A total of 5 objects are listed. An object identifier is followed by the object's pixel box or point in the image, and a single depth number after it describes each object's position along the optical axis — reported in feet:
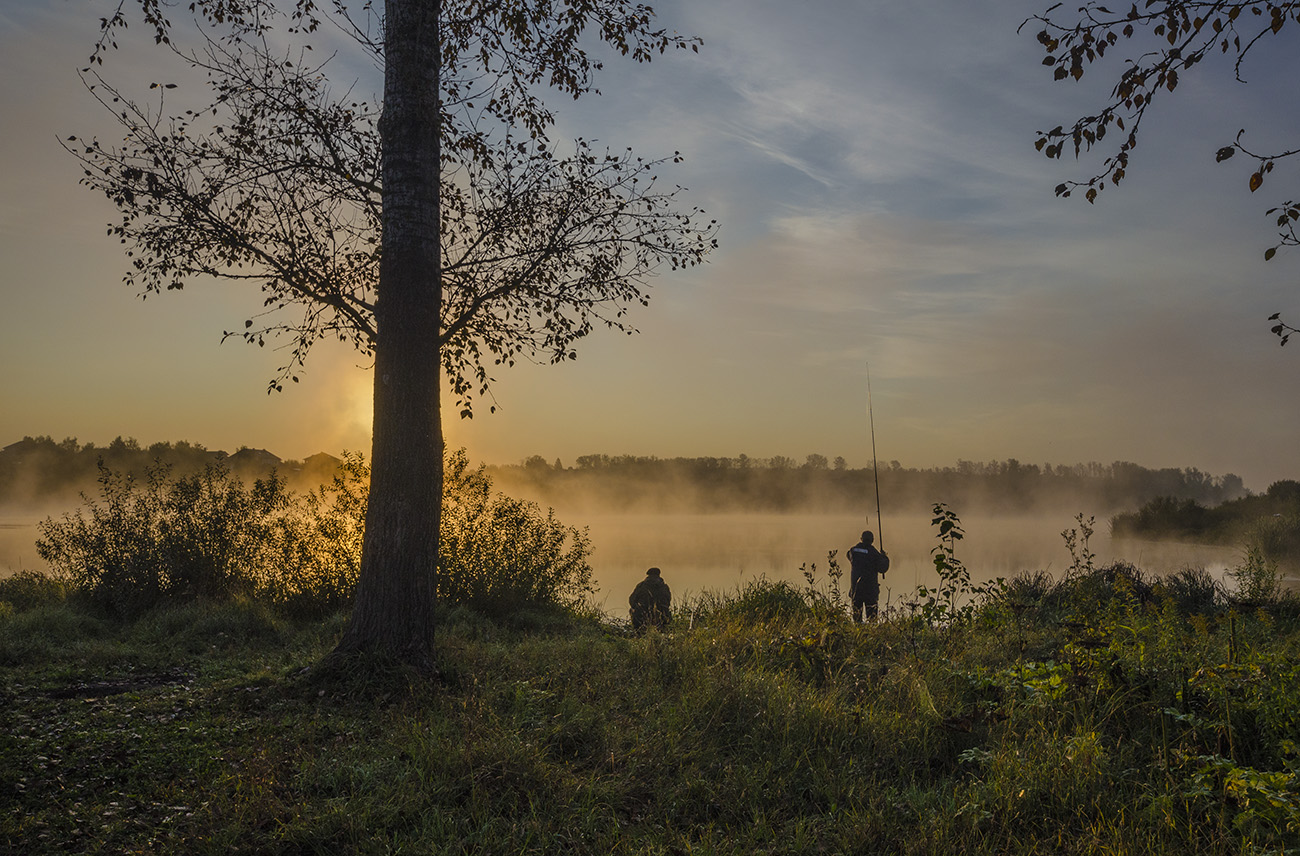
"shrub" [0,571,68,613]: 41.78
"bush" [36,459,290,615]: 40.29
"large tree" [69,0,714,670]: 23.41
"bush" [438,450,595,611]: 42.37
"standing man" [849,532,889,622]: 43.75
